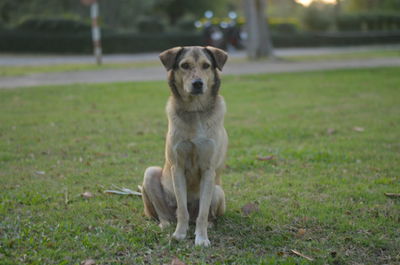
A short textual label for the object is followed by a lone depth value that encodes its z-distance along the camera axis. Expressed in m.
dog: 4.46
